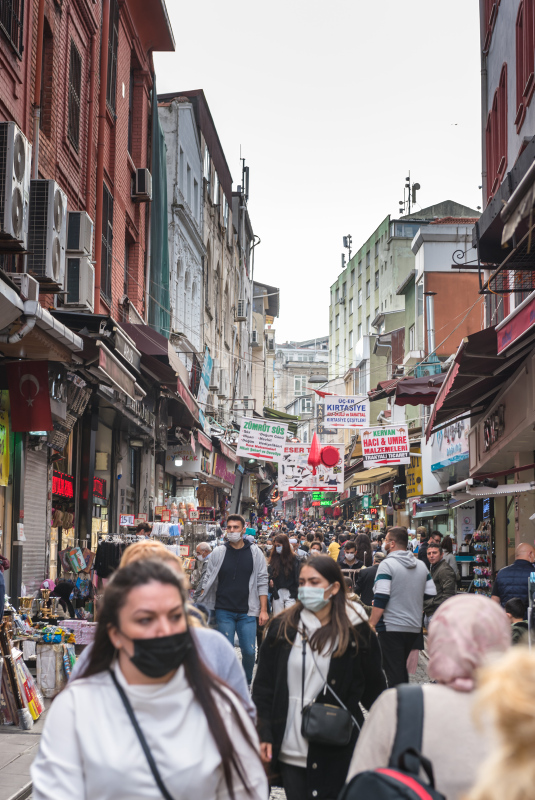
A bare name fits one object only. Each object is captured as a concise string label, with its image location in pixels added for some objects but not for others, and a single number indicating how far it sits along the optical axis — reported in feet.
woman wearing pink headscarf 9.37
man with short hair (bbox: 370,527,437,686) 29.84
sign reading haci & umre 86.38
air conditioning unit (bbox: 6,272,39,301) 35.81
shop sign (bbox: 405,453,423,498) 98.23
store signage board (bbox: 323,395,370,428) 84.99
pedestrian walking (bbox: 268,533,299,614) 38.88
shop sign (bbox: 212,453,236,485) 105.96
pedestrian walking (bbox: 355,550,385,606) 42.16
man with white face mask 34.37
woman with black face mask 9.71
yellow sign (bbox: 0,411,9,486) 41.91
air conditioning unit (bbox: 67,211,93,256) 45.90
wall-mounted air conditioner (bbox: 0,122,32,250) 33.60
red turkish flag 41.37
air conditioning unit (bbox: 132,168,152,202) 74.95
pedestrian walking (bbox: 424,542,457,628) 43.04
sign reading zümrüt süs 90.43
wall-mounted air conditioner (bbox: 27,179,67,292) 39.86
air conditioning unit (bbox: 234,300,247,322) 161.48
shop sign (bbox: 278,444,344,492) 100.22
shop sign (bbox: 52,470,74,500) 53.31
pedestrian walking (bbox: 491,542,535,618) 33.55
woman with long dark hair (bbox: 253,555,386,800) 15.99
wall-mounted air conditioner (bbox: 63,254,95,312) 46.73
